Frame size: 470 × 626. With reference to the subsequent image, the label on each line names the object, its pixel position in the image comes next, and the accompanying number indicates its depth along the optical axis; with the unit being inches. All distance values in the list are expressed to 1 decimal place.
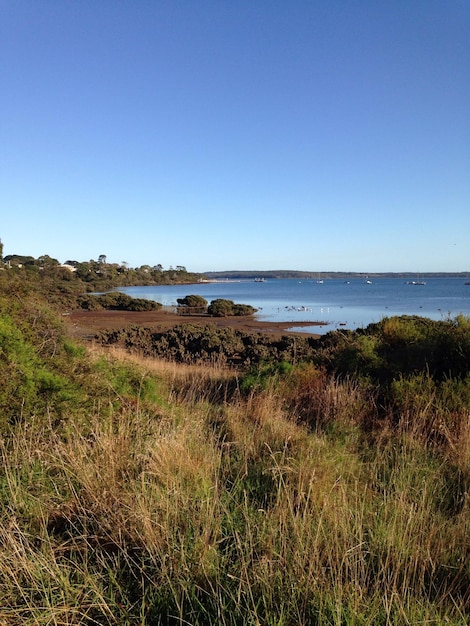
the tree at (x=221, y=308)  1606.8
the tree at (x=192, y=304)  1800.2
